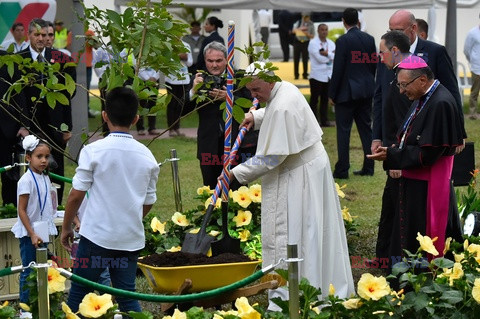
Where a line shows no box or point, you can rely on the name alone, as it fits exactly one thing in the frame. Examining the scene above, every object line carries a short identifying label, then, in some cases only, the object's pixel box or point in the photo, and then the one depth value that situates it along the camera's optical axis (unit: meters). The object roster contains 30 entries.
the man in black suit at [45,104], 13.11
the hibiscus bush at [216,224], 10.70
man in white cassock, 8.83
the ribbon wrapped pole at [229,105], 9.46
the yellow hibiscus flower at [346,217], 11.66
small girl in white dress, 9.34
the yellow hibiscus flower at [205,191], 11.69
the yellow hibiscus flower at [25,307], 6.53
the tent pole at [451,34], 18.98
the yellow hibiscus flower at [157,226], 10.68
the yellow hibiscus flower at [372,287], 6.84
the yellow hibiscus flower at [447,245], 7.90
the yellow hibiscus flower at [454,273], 7.10
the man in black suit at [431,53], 10.92
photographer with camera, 11.70
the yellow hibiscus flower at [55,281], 6.56
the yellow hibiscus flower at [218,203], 11.21
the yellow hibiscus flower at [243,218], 11.11
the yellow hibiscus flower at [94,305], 6.53
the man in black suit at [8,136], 12.98
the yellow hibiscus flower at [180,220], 10.96
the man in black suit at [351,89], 16.88
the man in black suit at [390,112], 10.46
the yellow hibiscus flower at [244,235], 10.92
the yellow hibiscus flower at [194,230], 10.19
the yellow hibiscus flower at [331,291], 7.00
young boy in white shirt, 7.37
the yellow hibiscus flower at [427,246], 7.37
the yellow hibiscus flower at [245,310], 6.70
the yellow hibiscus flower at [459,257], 7.55
